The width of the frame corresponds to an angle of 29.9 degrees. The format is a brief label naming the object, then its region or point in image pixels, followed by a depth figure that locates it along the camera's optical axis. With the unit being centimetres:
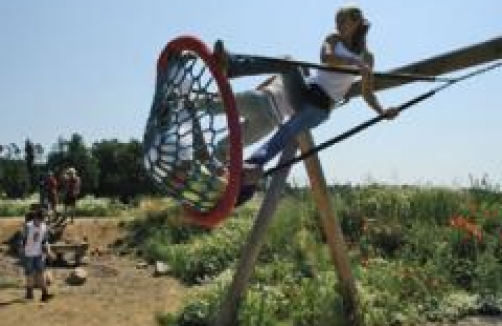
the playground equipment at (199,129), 568
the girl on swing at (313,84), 597
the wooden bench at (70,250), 1697
